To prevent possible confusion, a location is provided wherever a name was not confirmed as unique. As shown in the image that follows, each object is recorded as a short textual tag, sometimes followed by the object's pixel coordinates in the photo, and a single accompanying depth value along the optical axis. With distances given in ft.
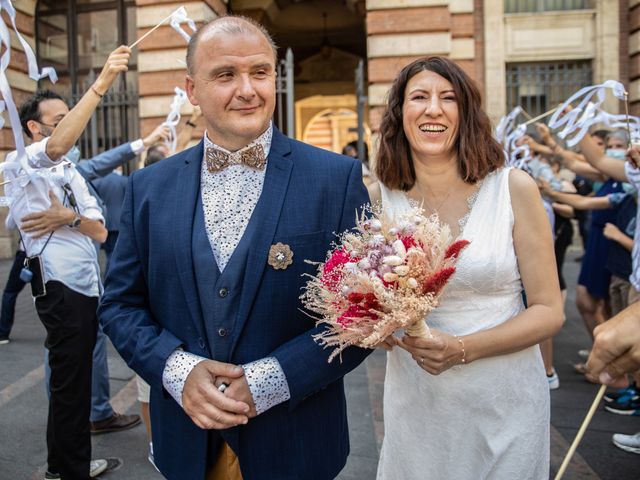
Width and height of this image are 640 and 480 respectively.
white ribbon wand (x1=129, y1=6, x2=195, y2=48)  13.41
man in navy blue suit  5.89
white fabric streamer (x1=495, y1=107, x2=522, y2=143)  17.83
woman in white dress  7.07
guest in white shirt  10.05
